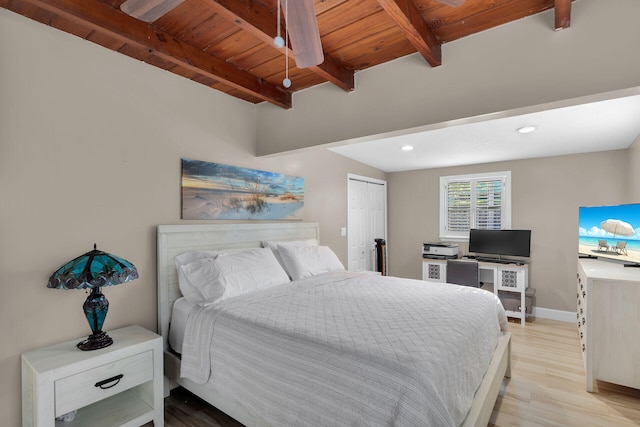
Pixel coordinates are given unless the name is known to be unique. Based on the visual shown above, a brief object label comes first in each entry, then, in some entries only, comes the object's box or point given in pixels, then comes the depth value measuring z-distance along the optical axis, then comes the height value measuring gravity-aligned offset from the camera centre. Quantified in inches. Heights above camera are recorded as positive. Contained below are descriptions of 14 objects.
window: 175.8 +4.5
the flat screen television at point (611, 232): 104.1 -7.9
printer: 180.2 -22.8
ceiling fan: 50.1 +31.9
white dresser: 90.0 -34.5
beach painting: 105.7 +7.2
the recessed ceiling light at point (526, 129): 124.8 +32.7
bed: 50.3 -28.4
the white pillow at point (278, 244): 123.3 -13.2
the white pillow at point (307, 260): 118.5 -19.4
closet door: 182.2 -4.4
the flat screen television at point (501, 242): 163.2 -16.9
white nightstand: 64.3 -37.4
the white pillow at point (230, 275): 89.8 -19.3
